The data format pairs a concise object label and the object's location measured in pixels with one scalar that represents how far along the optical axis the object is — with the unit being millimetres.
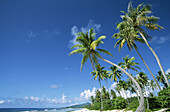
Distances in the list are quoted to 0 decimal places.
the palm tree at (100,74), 25719
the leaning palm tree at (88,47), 12398
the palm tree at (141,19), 11573
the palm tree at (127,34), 12852
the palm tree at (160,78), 29156
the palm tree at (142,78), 23417
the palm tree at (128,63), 20342
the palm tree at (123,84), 31695
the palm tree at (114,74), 25705
